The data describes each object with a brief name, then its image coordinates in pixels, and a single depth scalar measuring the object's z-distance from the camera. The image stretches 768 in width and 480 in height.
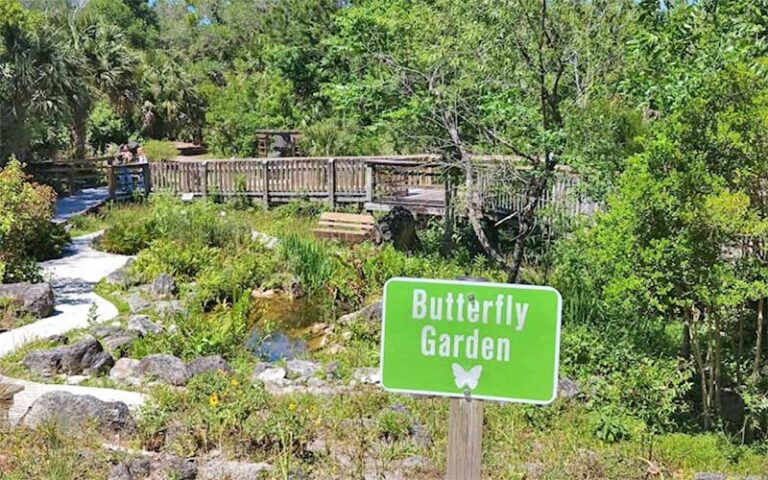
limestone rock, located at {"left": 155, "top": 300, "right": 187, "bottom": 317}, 9.55
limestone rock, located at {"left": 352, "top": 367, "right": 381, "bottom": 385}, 7.01
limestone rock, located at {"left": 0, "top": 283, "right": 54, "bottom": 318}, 8.95
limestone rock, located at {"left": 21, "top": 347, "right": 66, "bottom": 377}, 7.02
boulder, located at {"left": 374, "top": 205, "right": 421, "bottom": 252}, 14.85
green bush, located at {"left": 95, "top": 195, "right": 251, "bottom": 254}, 13.48
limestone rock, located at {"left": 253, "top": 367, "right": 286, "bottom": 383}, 7.21
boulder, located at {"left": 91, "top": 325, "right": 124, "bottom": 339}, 8.31
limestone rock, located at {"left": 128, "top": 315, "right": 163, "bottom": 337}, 8.53
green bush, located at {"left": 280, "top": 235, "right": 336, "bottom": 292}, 11.94
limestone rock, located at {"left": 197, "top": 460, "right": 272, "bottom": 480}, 4.55
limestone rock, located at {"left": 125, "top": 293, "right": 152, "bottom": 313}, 10.02
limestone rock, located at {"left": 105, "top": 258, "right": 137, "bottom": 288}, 11.04
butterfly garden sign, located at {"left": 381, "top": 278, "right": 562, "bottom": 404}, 2.13
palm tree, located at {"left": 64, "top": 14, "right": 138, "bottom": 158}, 21.12
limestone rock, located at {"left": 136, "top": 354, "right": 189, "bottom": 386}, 6.79
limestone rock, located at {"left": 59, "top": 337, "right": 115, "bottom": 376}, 7.09
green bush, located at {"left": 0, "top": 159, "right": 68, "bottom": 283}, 9.64
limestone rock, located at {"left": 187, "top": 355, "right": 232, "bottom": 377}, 6.87
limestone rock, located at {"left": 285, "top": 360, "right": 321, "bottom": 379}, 7.45
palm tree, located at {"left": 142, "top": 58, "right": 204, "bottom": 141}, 28.78
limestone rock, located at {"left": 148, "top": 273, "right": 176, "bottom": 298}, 10.80
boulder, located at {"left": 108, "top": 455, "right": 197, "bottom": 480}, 4.39
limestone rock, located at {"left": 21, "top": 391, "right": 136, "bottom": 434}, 5.21
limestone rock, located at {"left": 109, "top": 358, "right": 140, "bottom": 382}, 7.01
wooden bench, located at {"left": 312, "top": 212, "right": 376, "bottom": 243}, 15.09
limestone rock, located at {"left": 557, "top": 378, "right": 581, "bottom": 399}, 6.65
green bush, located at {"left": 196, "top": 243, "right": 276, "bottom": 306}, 10.80
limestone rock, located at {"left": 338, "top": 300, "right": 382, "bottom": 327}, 9.71
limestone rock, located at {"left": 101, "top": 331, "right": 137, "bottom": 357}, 7.96
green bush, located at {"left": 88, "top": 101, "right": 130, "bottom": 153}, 29.76
